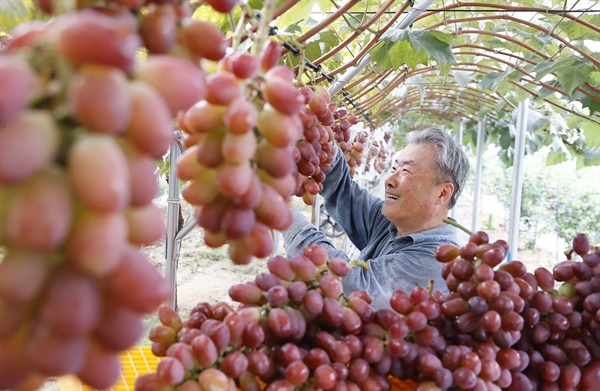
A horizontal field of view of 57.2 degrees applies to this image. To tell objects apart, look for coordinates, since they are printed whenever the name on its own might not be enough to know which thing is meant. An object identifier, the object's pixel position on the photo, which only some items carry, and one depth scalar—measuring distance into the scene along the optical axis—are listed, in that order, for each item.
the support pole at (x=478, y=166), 6.50
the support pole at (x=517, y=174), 3.54
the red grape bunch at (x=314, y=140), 1.11
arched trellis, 1.44
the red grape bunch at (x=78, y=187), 0.35
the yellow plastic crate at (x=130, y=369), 0.82
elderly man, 1.50
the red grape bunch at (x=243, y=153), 0.55
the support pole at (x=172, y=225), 1.24
